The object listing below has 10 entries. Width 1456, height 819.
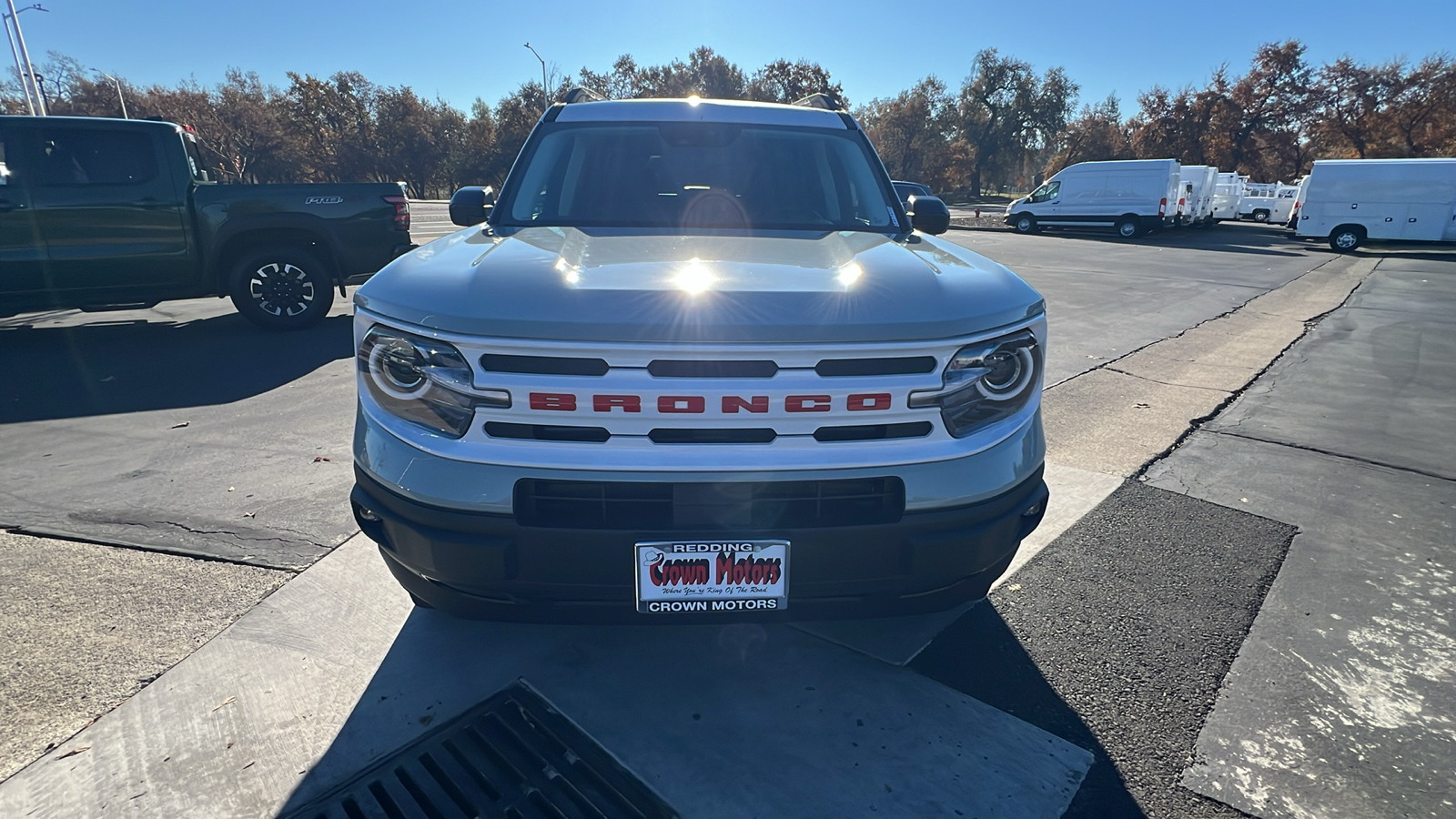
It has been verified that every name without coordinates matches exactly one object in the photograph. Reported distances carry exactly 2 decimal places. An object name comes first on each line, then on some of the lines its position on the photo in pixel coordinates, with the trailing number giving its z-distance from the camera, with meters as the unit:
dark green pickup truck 6.27
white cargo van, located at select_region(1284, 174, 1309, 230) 21.19
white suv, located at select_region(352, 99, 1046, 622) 1.71
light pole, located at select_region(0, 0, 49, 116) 31.84
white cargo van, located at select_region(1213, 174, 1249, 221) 29.92
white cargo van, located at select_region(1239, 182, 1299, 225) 31.50
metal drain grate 1.80
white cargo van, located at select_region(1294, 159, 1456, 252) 18.78
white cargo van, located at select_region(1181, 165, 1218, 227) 25.69
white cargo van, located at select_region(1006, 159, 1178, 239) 23.14
